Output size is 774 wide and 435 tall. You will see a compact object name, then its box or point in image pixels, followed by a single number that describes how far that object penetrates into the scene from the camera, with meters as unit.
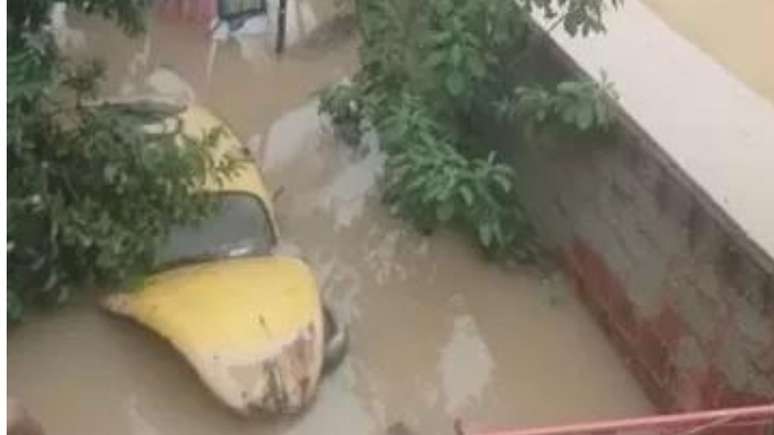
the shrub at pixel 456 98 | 5.08
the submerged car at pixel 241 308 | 4.33
